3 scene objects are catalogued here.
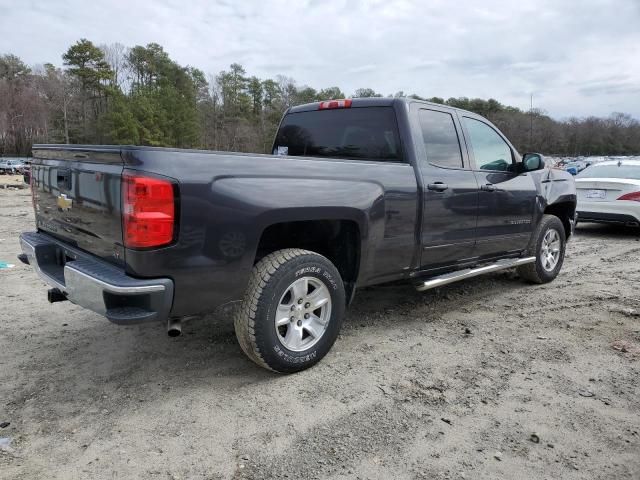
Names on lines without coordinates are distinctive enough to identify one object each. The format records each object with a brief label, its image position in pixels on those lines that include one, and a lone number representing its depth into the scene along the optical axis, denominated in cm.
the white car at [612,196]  923
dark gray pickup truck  270
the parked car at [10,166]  4319
